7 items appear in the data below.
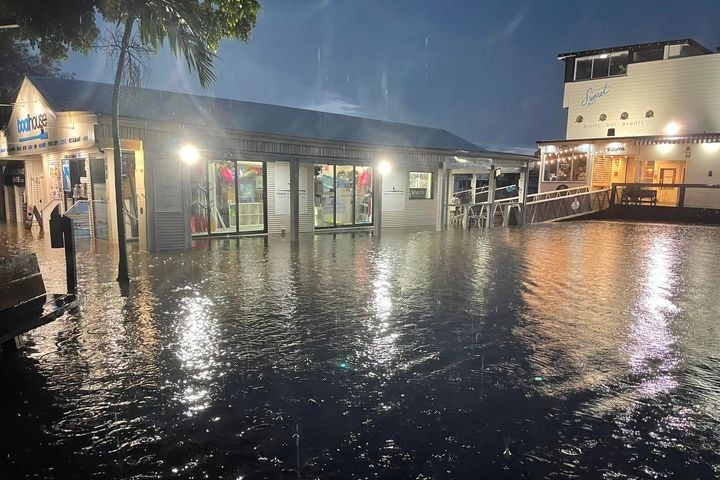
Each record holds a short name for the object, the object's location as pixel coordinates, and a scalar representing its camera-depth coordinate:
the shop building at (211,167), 12.52
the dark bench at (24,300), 4.54
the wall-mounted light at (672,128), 28.61
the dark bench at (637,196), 24.89
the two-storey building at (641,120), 26.39
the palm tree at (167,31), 8.24
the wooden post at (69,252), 6.21
